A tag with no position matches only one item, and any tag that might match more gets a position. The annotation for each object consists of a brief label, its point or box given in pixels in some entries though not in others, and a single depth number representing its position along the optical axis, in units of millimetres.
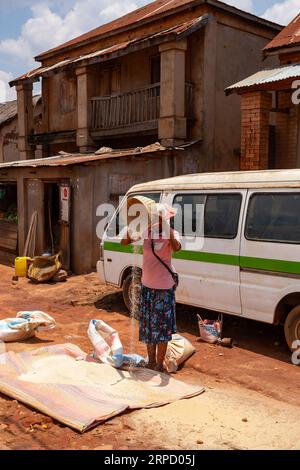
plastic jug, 11859
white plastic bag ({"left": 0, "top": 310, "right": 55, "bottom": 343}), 6137
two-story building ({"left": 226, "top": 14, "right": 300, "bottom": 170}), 9062
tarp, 4035
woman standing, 4949
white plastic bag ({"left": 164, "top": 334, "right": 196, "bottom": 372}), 5340
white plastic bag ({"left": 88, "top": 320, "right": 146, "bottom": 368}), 5121
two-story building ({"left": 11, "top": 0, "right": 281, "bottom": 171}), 12891
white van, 5578
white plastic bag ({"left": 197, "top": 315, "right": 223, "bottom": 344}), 6398
